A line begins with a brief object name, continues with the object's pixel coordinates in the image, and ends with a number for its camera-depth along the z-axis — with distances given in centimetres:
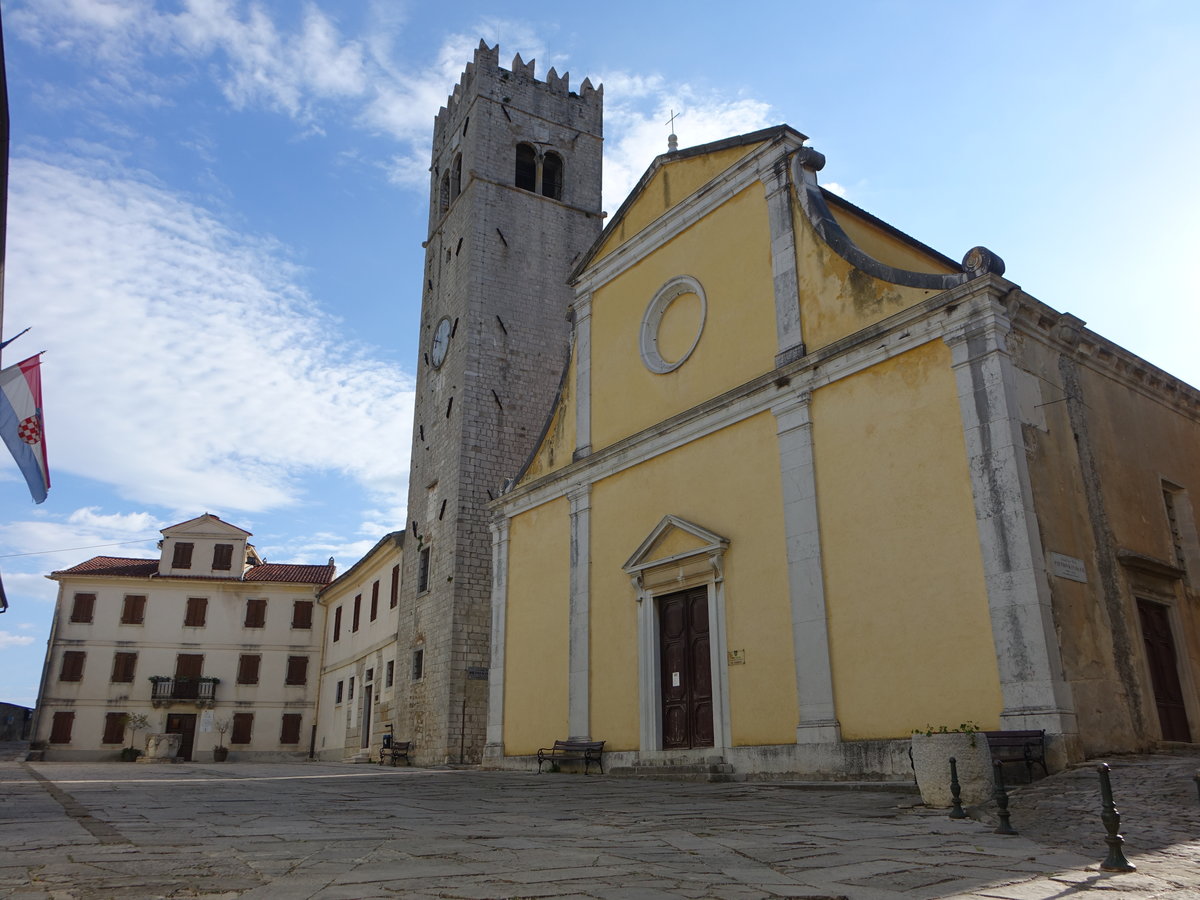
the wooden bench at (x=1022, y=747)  888
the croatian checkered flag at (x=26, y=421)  1065
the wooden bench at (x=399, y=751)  2347
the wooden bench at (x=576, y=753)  1508
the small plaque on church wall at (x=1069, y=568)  1005
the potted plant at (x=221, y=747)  3462
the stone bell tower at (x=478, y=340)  2286
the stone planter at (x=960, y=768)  770
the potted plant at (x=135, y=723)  3484
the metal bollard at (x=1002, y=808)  632
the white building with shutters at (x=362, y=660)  2720
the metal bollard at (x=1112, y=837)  496
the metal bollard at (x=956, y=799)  719
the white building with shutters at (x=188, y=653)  3503
